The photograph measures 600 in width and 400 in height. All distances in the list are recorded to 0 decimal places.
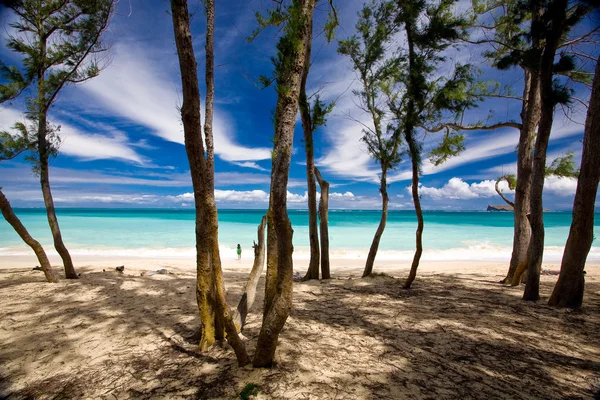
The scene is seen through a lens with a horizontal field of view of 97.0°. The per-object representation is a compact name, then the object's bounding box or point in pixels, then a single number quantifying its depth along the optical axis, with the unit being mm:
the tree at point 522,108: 6137
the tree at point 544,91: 4664
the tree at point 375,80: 7141
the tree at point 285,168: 2369
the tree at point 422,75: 5695
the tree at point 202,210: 2596
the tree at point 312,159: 6918
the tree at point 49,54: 6336
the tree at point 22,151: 6151
